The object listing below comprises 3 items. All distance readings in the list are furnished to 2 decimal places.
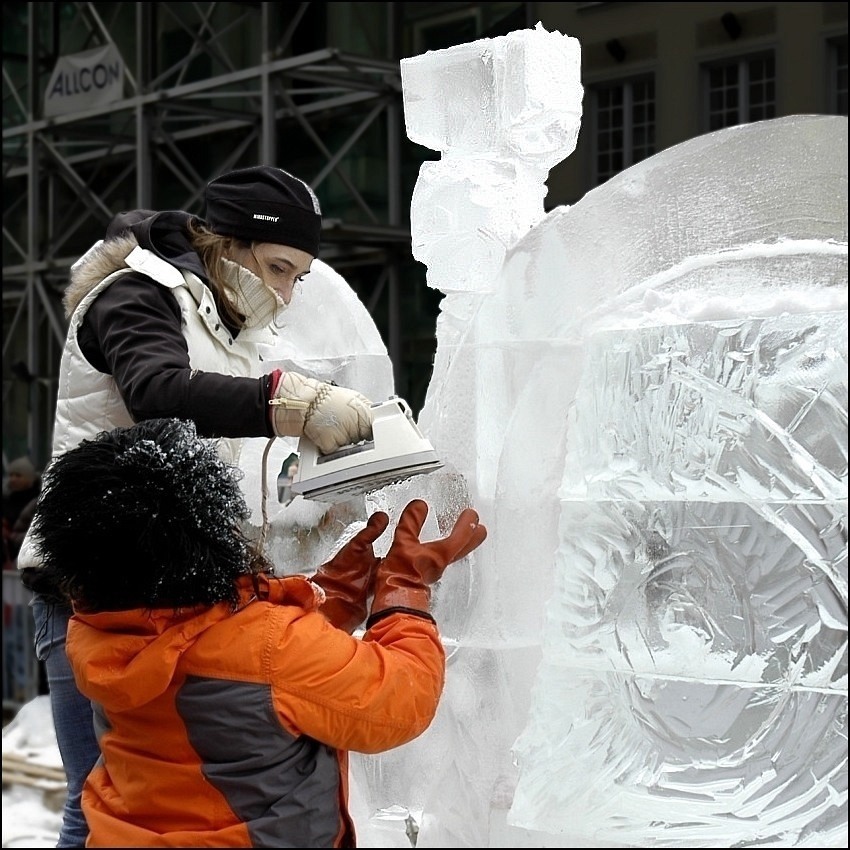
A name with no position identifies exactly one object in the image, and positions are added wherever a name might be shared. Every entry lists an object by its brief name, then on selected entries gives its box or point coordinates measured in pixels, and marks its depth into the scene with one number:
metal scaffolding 8.13
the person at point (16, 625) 6.51
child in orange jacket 1.58
